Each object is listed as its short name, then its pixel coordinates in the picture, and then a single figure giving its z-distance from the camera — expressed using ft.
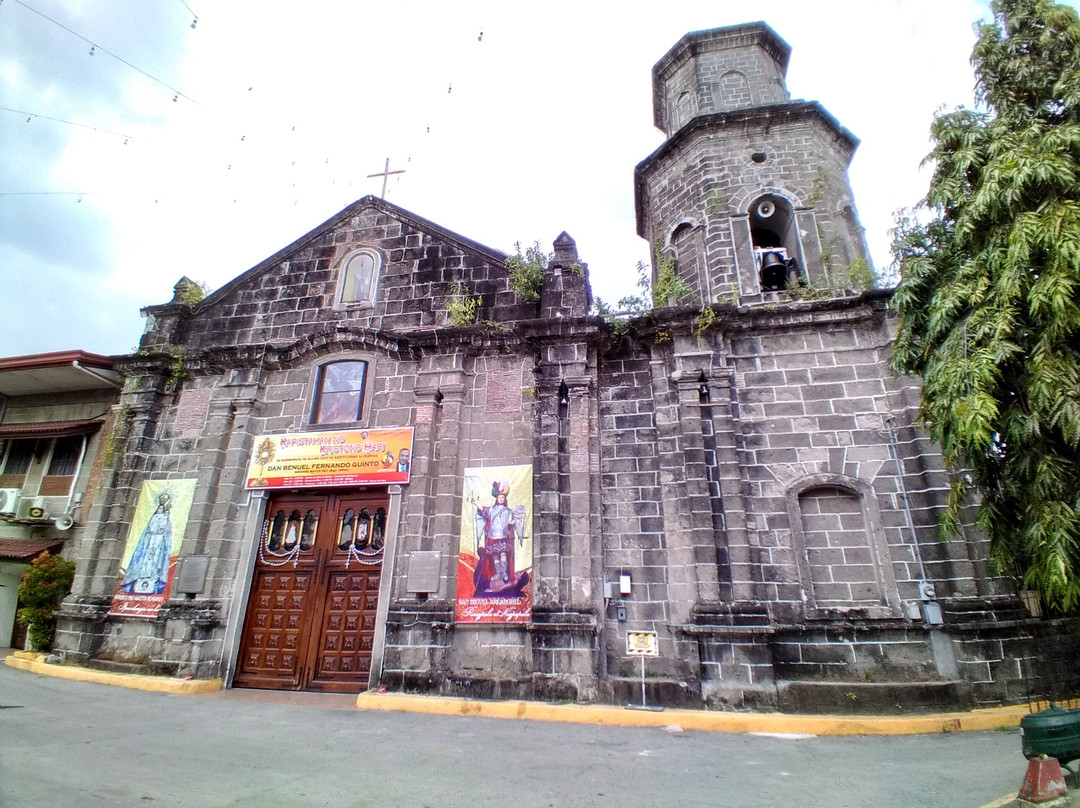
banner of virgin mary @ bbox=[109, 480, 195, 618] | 30.53
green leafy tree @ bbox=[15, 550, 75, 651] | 31.86
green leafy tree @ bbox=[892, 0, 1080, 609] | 18.07
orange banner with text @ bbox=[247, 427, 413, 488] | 29.81
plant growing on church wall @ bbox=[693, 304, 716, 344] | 28.09
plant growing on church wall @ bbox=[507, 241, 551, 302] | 31.45
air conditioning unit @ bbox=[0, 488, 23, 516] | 37.04
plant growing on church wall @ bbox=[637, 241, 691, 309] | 30.91
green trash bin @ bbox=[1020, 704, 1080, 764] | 12.60
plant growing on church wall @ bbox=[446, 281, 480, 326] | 31.81
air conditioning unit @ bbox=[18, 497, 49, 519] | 37.01
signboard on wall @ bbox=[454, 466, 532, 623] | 25.99
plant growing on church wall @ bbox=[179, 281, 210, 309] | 37.68
